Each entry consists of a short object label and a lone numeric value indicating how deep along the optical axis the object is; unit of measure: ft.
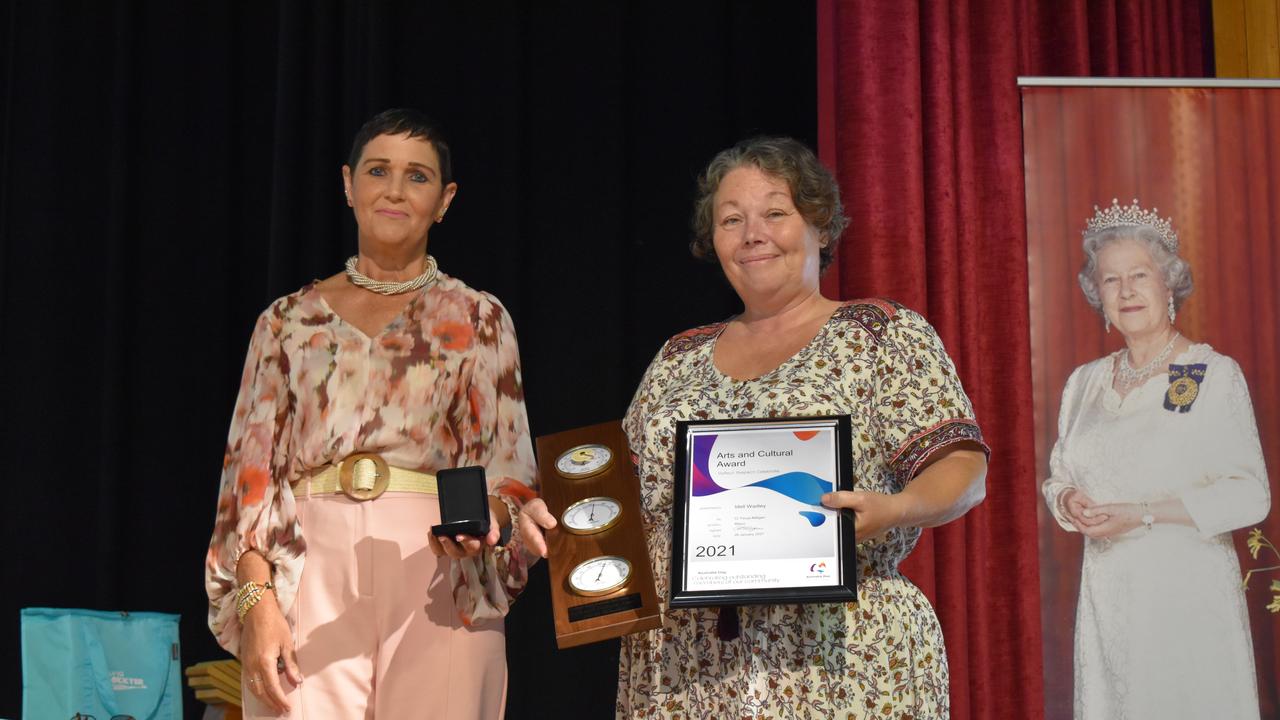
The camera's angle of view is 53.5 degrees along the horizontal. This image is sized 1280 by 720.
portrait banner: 9.37
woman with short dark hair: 7.14
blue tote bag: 10.27
